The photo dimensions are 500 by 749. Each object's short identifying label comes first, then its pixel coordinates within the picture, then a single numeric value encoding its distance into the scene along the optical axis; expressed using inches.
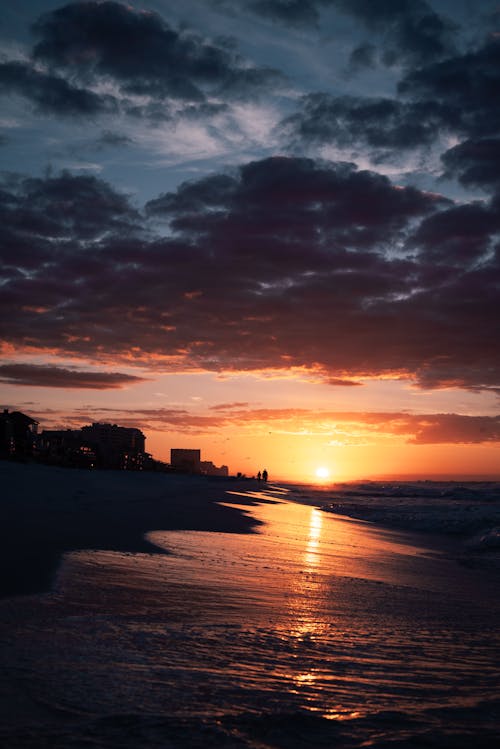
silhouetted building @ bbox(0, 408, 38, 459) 3617.1
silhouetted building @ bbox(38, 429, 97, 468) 3996.1
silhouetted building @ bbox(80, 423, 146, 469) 6043.3
